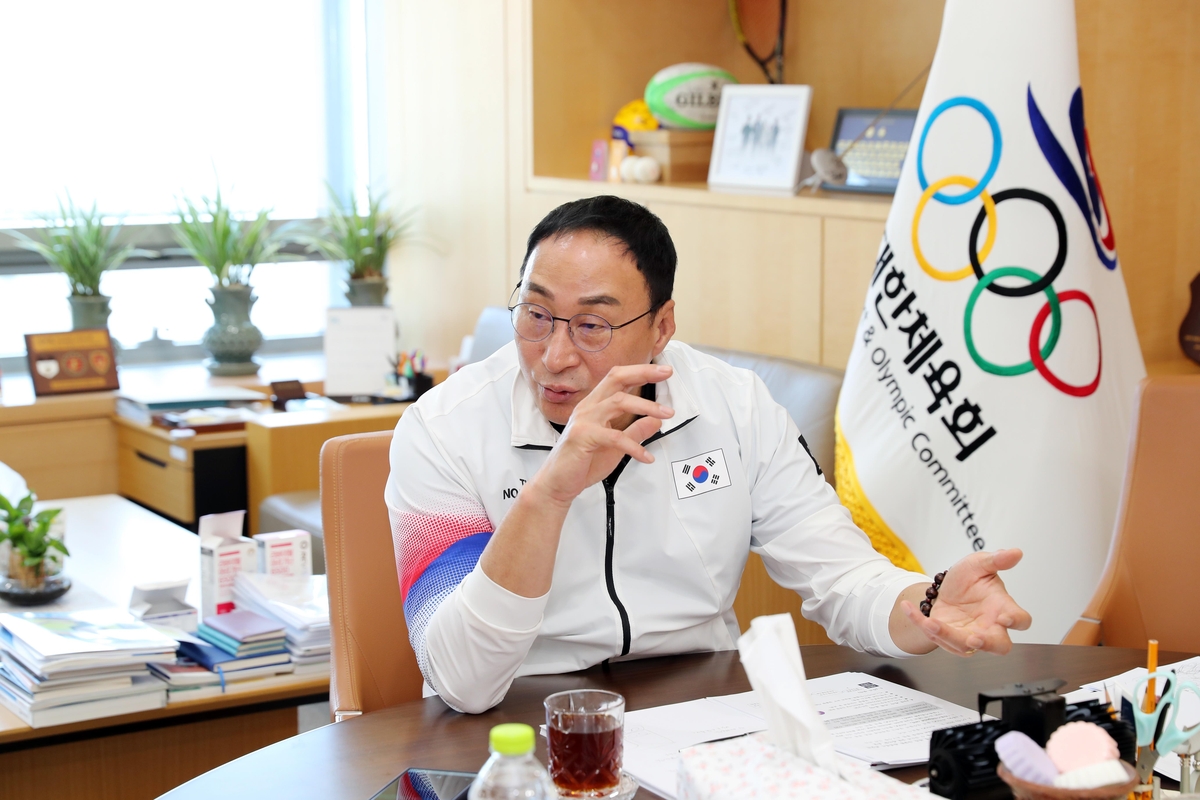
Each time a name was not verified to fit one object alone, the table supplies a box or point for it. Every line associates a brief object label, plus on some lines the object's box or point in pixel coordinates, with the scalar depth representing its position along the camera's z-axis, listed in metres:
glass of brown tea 1.11
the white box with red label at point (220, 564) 2.37
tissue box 0.94
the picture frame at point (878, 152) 3.31
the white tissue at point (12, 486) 3.01
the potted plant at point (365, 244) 4.78
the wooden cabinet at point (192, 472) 3.90
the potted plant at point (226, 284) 4.57
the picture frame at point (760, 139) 3.54
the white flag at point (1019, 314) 2.32
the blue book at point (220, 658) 2.16
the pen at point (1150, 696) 1.09
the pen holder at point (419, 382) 4.22
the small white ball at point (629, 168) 3.94
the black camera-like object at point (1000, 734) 1.03
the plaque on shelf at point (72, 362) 4.20
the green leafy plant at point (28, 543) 2.46
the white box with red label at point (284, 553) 2.42
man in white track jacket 1.51
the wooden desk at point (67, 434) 4.09
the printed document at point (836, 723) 1.20
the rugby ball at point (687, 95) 3.90
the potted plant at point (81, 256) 4.41
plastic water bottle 0.89
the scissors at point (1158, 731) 1.06
